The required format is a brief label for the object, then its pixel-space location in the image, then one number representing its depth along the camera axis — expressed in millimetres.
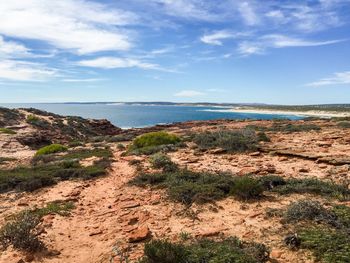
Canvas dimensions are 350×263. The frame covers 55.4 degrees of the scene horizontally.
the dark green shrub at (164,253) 5621
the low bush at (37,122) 42469
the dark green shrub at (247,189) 9250
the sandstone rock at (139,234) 7031
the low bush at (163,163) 13391
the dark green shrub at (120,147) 24131
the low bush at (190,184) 9508
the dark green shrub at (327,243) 5332
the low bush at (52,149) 24531
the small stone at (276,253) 5836
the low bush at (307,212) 7011
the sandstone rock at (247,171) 12197
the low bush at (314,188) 8877
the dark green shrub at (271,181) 10173
